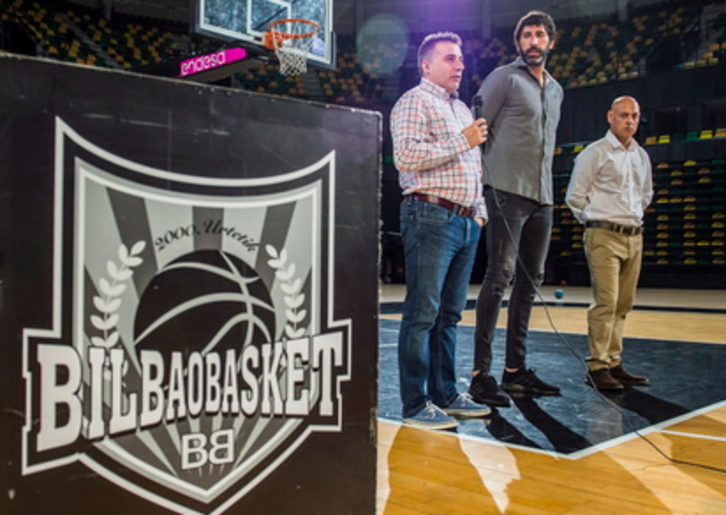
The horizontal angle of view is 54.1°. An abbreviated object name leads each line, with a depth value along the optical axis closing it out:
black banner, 0.93
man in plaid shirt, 2.43
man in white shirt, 3.28
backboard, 6.79
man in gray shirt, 2.82
